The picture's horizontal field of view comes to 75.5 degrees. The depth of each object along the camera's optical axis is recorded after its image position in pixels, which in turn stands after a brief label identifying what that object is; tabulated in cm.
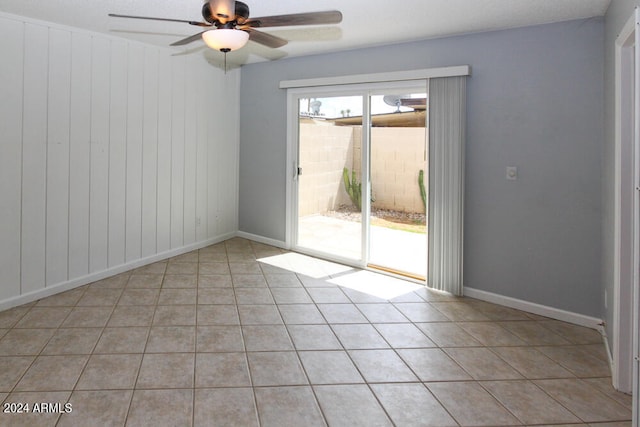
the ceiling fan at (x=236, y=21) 216
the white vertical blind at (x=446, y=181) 367
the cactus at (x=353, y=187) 457
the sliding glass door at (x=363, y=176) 426
